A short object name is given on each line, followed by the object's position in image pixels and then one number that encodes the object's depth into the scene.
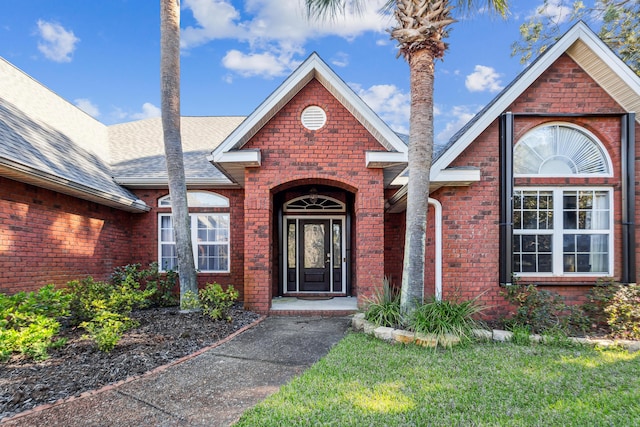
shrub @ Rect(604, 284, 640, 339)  5.80
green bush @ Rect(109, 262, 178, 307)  8.95
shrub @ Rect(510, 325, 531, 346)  5.59
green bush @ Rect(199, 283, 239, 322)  6.89
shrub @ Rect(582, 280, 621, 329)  6.41
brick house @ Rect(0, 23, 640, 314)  6.88
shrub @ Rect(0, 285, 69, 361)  4.55
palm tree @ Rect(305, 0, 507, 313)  6.14
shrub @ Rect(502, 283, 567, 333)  6.18
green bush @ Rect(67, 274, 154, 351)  5.06
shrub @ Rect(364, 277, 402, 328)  6.24
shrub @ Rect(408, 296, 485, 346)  5.56
